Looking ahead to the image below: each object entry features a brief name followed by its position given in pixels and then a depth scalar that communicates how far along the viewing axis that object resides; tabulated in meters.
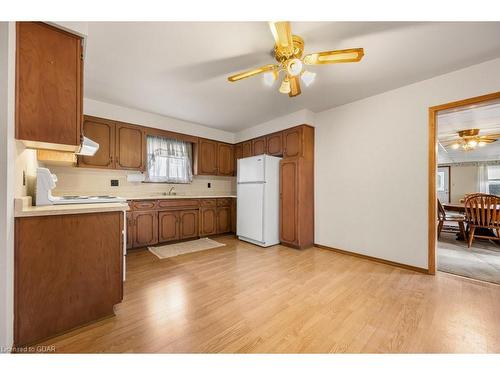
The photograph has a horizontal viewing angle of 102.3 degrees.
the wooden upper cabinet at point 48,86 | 1.28
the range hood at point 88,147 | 2.05
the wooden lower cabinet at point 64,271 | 1.22
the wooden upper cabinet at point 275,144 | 3.84
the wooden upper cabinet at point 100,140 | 3.12
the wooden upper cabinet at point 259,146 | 4.15
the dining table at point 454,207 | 3.98
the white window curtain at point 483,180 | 7.04
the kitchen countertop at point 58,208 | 1.20
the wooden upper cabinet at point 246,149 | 4.49
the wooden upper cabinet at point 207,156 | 4.39
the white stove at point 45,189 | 1.47
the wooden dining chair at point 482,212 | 3.21
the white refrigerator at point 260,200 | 3.57
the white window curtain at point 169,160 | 3.93
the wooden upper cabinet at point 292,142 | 3.52
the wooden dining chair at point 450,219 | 3.84
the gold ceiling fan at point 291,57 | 1.49
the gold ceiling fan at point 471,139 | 4.09
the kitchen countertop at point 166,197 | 3.35
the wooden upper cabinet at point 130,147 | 3.41
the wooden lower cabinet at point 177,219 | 3.36
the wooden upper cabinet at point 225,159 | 4.72
